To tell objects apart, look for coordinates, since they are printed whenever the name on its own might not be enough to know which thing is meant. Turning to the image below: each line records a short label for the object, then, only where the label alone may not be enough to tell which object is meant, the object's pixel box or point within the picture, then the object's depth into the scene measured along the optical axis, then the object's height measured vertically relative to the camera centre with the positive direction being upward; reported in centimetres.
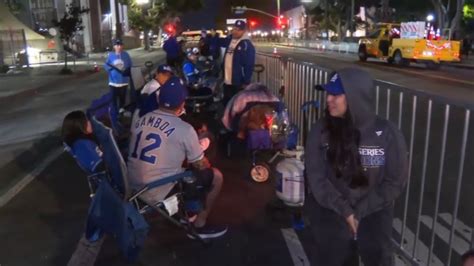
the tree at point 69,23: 2777 -32
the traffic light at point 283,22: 7488 -123
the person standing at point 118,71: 1156 -115
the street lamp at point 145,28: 5649 -79
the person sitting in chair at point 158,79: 749 -89
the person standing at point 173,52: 1307 -87
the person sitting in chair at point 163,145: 444 -106
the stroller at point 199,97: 1029 -156
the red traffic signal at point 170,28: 1820 -44
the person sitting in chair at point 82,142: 468 -110
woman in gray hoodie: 301 -91
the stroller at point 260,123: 683 -140
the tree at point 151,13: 6228 +35
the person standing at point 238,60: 873 -75
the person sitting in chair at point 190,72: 1204 -126
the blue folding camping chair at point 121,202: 396 -141
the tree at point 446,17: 3603 -31
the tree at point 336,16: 6906 -29
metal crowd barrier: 419 -186
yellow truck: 2722 -179
